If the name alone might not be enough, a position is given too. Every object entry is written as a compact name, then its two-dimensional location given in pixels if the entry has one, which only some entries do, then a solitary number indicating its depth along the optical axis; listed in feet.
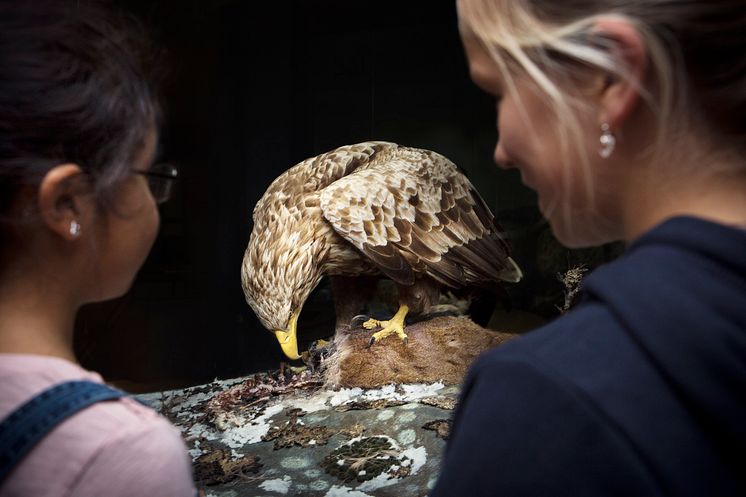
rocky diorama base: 4.82
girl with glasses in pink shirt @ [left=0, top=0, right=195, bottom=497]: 1.71
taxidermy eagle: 6.10
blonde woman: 1.38
